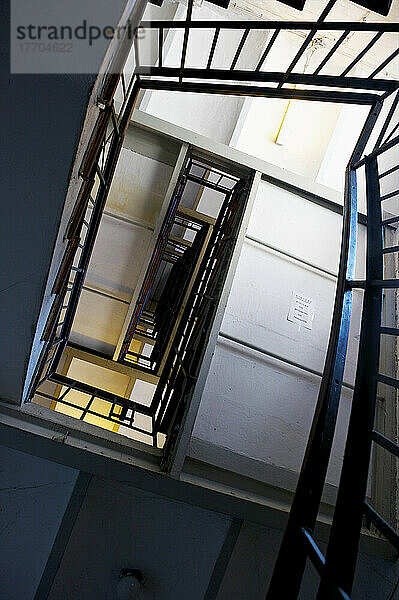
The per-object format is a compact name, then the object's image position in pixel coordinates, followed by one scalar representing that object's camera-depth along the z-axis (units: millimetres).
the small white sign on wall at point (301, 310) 3314
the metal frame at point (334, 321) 1359
